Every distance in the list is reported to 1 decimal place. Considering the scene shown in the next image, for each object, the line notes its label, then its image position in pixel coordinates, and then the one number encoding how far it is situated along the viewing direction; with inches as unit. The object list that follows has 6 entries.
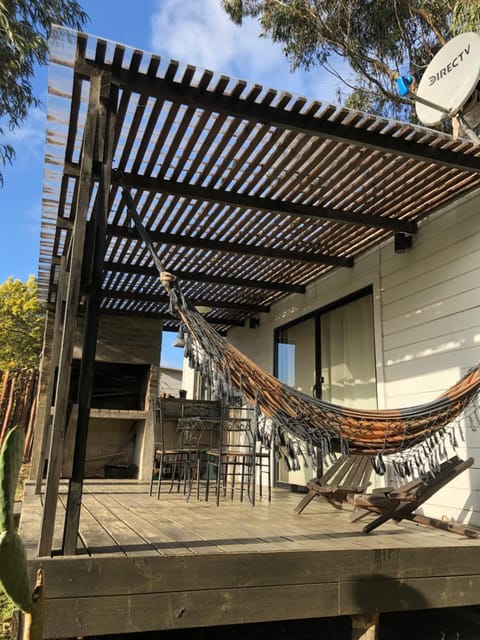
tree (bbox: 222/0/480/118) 312.3
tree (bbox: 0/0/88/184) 250.2
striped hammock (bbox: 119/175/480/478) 95.6
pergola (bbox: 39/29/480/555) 90.0
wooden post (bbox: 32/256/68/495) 141.6
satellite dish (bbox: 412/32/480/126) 127.0
